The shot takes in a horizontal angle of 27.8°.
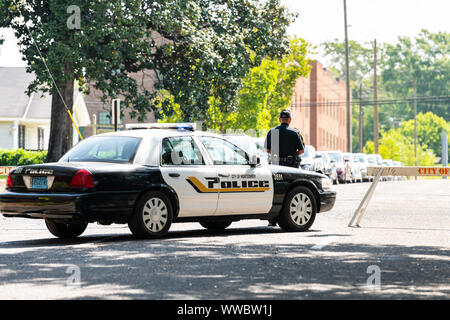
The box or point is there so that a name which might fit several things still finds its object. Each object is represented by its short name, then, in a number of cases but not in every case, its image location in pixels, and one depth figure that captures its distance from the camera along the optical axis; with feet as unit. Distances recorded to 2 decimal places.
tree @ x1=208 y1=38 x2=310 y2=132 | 157.69
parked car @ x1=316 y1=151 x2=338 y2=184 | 136.23
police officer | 50.44
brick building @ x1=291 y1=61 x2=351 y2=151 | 256.87
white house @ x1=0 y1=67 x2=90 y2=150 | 164.14
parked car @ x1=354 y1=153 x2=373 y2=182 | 167.88
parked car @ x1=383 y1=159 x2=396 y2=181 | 199.69
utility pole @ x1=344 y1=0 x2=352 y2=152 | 179.32
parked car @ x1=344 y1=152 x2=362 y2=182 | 154.71
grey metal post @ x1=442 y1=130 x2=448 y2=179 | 235.24
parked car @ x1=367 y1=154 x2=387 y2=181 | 189.67
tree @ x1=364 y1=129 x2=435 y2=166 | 294.05
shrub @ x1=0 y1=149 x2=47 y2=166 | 132.87
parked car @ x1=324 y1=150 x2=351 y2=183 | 147.43
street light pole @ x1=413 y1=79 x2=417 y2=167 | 293.08
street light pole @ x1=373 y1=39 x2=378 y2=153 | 208.03
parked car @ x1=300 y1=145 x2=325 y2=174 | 111.18
